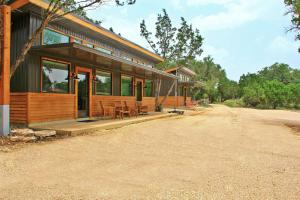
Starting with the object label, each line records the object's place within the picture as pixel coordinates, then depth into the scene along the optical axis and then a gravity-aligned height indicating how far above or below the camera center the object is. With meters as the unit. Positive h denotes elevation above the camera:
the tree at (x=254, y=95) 35.03 +0.44
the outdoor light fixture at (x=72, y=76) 9.93 +0.80
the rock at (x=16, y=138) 6.44 -1.14
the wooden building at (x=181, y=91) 25.68 +0.72
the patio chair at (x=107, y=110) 11.55 -0.67
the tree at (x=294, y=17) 13.28 +4.48
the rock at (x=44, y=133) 6.93 -1.09
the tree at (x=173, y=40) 18.50 +4.52
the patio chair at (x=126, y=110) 12.44 -0.71
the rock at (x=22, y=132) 6.77 -1.03
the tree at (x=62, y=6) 6.96 +2.67
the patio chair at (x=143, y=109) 14.19 -0.73
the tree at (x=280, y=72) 65.61 +7.52
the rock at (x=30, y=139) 6.55 -1.17
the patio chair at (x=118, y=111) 11.96 -0.71
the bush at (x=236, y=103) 40.84 -0.90
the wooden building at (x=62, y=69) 8.29 +1.09
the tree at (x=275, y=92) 34.06 +0.87
